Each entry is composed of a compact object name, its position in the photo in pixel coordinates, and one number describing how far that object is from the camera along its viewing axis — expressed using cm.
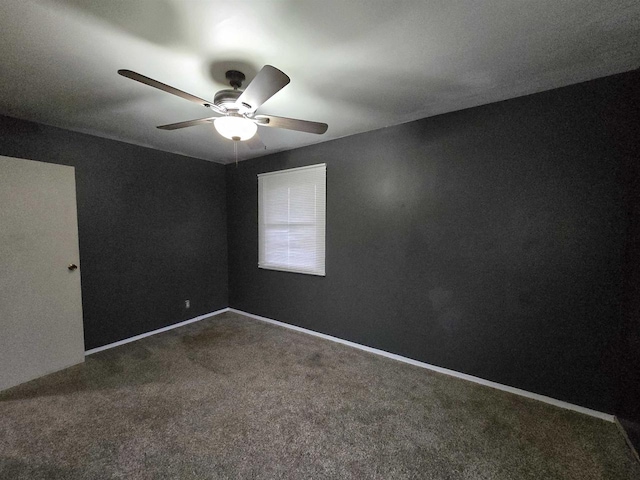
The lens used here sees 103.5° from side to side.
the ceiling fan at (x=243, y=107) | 129
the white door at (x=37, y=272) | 214
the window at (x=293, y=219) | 314
